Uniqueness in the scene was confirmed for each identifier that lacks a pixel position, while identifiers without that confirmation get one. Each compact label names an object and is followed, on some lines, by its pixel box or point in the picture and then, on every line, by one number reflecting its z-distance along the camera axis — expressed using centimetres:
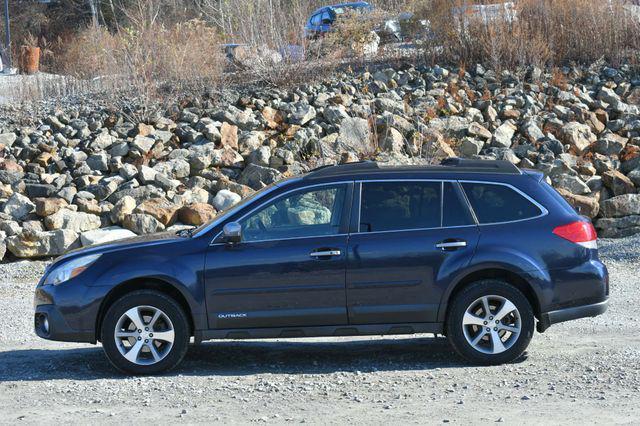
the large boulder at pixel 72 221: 1573
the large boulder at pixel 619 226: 1628
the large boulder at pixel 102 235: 1512
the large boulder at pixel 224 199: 1659
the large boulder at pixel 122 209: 1597
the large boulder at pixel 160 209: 1581
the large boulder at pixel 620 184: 1795
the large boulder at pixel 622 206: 1659
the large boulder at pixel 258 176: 1741
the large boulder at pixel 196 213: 1577
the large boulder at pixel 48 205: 1606
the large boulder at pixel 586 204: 1642
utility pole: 3540
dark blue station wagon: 811
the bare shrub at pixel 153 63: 2167
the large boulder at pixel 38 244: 1495
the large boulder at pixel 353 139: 1848
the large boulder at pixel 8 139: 1906
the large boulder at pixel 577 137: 1981
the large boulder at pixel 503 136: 1952
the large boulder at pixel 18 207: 1625
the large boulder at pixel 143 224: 1557
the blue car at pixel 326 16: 2651
